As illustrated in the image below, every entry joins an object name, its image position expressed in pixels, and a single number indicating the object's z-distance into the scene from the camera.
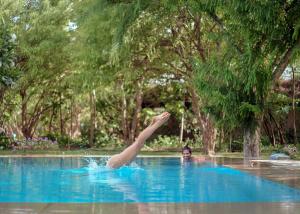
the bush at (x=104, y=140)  33.56
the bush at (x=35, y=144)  28.05
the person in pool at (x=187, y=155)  17.67
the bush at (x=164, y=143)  31.47
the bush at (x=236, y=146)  27.74
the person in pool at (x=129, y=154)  13.56
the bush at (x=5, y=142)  28.19
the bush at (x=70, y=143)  31.28
